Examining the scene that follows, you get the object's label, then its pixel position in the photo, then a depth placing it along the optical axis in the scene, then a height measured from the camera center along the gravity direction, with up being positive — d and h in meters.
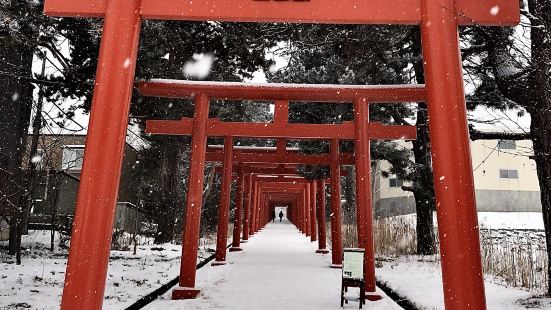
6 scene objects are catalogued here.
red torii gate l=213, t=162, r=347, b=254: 14.25 +1.79
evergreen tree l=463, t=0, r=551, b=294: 5.31 +2.18
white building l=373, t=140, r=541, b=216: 30.27 +3.75
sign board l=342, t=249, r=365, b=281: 5.93 -0.47
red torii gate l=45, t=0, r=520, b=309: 3.31 +1.09
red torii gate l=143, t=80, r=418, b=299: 6.77 +1.95
